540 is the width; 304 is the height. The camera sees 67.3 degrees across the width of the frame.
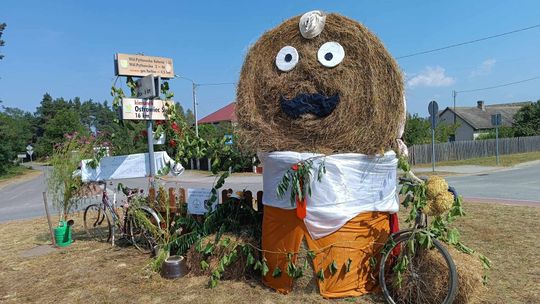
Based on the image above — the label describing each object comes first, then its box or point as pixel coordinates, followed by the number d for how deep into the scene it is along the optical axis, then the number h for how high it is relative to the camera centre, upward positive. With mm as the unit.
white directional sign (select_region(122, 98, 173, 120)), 6137 +700
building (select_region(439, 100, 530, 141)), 49094 +2935
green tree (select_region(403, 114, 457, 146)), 27125 +761
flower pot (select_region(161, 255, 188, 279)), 4660 -1343
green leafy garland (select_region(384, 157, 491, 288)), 3516 -784
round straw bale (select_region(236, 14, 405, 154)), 3938 +510
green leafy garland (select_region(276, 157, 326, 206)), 3723 -299
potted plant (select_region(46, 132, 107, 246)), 6414 -299
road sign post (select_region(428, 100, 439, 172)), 15742 +1234
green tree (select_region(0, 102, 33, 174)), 33416 +1281
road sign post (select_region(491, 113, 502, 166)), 20142 +980
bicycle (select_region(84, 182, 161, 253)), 5723 -1045
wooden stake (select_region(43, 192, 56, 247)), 6677 -1333
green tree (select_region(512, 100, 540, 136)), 38812 +1713
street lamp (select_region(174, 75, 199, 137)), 31070 +4058
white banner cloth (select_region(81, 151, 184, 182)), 6461 -195
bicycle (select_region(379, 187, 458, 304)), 3375 -1100
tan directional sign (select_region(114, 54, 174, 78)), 6363 +1425
